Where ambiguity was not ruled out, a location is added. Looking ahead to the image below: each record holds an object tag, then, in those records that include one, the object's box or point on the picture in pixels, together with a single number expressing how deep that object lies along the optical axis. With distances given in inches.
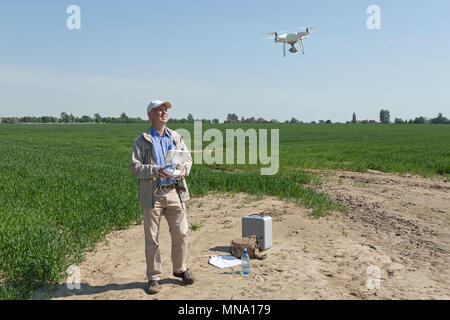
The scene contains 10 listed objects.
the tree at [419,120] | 5927.2
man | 162.6
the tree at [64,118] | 6884.8
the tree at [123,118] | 7109.3
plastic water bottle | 191.5
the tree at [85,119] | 7096.5
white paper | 204.4
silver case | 226.8
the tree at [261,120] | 6781.5
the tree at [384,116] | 7757.4
